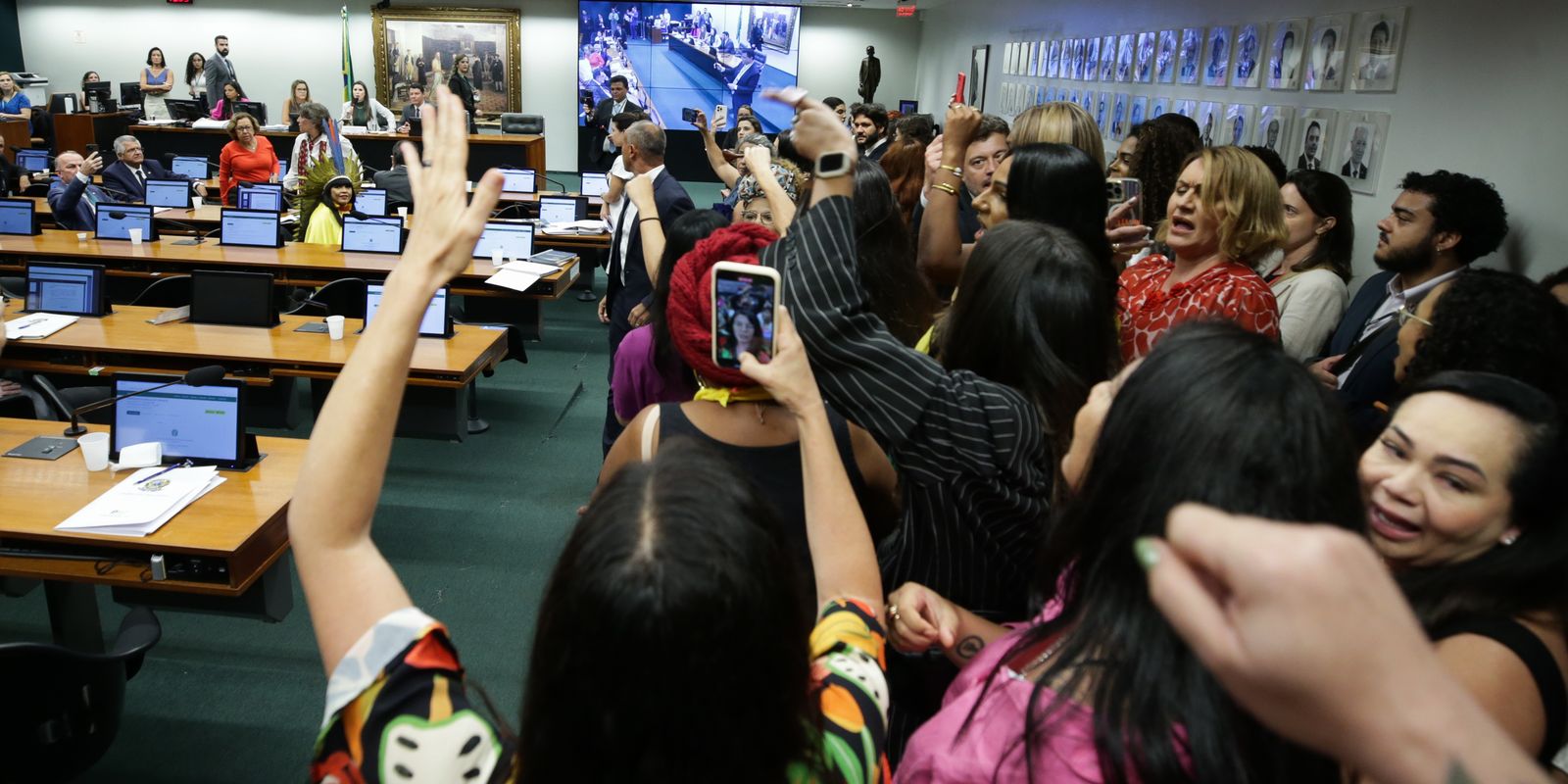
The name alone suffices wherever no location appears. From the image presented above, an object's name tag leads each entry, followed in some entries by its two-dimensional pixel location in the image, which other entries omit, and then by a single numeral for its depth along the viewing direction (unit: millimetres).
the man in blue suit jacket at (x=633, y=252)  3973
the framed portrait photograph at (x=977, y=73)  12148
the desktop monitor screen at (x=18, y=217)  6168
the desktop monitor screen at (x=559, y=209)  7645
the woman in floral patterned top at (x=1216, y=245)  2303
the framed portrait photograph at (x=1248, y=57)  5078
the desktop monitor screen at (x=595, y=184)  8523
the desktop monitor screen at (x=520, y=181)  8797
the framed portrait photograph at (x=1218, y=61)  5477
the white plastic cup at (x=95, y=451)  2785
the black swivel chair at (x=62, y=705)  1928
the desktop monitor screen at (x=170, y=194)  7699
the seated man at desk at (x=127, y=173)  7703
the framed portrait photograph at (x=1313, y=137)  4312
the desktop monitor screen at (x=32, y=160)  9242
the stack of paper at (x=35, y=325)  4203
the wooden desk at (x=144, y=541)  2471
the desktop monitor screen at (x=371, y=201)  6961
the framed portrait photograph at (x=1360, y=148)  3908
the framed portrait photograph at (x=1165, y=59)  6327
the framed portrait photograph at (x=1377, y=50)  3877
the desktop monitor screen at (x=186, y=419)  2865
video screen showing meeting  14672
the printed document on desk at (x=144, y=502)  2490
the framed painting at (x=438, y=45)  14516
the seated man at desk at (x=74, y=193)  6641
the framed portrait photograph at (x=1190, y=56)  5895
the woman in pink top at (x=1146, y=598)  727
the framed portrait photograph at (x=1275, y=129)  4699
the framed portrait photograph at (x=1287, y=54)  4633
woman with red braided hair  1497
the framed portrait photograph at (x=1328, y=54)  4258
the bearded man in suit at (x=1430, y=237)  2932
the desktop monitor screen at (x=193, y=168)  9164
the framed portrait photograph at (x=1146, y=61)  6746
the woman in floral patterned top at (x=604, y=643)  693
